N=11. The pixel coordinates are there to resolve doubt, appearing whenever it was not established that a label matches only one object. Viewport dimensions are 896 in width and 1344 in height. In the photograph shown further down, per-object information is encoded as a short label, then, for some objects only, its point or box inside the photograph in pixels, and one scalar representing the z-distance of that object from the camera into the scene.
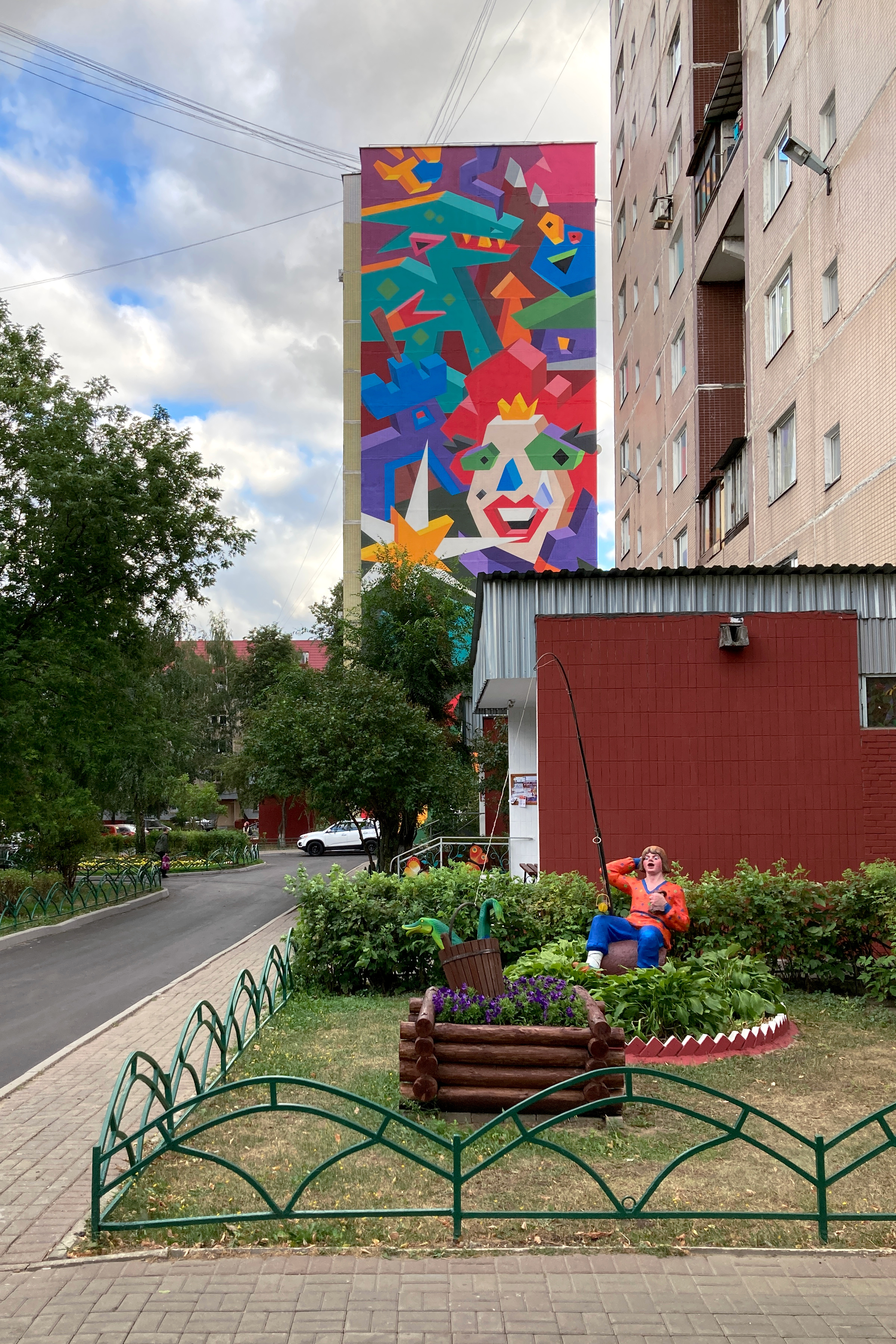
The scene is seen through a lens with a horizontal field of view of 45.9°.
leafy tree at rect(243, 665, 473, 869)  22.98
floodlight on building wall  17.69
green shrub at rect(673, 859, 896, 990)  10.72
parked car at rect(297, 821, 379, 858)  46.62
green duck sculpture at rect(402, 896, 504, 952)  7.95
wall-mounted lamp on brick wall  13.37
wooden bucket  7.65
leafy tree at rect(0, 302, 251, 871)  23.52
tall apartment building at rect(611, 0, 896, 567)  16.47
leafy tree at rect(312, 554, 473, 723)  33.28
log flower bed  6.75
